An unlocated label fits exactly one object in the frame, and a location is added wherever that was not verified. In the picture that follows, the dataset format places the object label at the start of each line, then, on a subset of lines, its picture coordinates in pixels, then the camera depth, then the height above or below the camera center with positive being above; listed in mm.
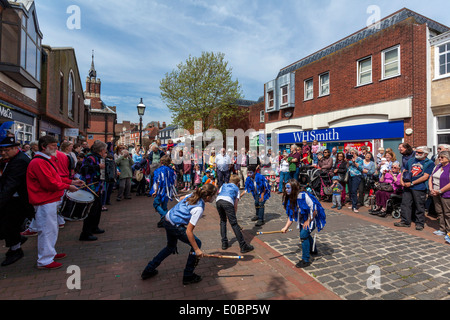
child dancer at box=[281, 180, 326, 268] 4098 -817
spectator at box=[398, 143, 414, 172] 6688 +381
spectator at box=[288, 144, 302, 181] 10516 +177
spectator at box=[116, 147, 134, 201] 9852 -166
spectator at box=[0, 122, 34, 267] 3969 -527
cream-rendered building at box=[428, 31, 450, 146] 11148 +3508
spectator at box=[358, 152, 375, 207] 8266 -473
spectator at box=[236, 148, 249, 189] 12891 +91
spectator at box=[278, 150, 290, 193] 10867 -272
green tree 24062 +7509
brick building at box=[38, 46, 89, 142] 15211 +5259
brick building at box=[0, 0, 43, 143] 10266 +4529
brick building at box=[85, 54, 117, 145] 53888 +11946
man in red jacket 3902 -526
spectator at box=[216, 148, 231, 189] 11281 -20
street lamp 15434 +3472
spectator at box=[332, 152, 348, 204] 8648 -160
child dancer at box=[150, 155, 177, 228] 5965 -570
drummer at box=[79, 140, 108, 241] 5312 -368
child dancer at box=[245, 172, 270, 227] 6461 -655
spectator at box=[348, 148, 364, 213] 8066 -312
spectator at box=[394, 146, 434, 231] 6129 -505
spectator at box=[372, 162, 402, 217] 7199 -626
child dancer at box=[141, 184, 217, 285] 3441 -823
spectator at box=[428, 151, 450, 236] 5485 -530
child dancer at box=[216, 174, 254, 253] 4707 -859
